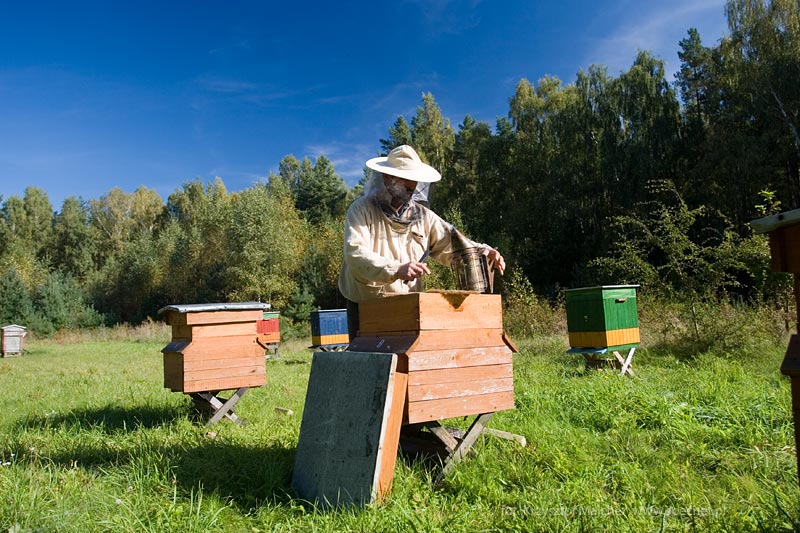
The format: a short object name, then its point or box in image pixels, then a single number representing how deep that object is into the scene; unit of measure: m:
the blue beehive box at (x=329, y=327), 13.58
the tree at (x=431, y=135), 34.16
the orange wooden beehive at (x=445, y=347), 3.06
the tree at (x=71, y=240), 46.28
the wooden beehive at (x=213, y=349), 5.31
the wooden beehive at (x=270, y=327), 14.42
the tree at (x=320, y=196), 38.31
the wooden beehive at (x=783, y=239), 2.08
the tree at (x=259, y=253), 29.94
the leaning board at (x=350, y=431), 2.85
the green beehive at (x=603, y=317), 7.57
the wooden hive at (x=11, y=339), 18.14
